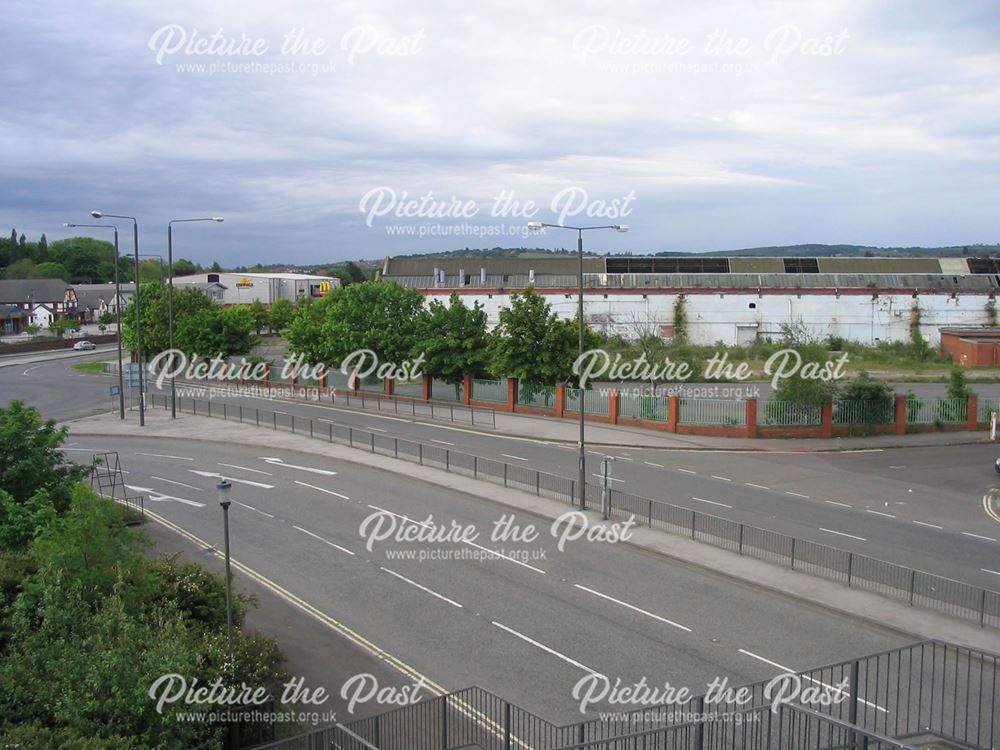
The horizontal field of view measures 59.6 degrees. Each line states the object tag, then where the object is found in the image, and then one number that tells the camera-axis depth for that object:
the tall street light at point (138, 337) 41.83
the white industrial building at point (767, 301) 71.19
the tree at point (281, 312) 104.22
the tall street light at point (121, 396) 44.05
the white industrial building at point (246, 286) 132.00
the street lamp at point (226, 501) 13.70
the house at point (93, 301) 132.80
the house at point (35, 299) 122.38
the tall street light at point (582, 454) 24.46
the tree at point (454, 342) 46.06
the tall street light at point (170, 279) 43.56
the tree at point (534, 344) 43.38
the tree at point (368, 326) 48.91
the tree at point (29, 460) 19.53
